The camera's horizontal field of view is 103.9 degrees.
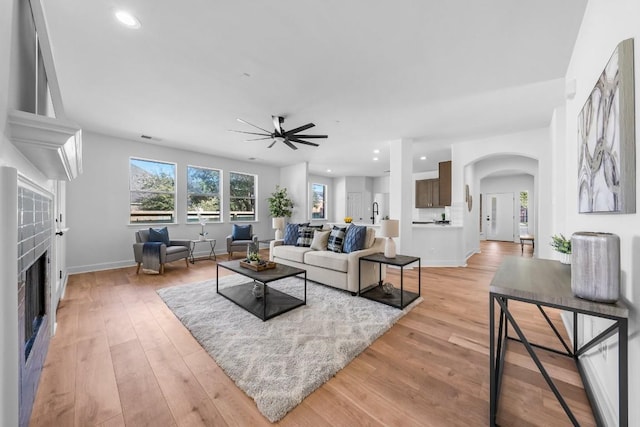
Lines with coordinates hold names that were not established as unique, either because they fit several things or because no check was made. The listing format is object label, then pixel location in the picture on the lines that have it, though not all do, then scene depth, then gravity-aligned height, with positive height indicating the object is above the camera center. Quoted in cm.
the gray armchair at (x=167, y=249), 445 -70
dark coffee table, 267 -106
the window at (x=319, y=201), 998 +44
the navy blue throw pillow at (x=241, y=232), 621 -51
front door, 911 -15
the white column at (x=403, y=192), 490 +39
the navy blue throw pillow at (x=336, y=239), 382 -43
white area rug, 163 -111
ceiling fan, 354 +116
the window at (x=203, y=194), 608 +46
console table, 99 -40
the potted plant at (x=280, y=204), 735 +23
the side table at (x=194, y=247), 539 -80
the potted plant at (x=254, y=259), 310 -59
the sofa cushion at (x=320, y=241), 404 -47
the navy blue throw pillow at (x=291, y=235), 466 -44
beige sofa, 331 -78
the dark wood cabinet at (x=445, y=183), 568 +67
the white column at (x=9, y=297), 82 -30
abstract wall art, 105 +36
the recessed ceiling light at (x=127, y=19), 187 +148
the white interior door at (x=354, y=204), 1039 +32
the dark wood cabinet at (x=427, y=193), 761 +59
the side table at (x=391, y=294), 301 -108
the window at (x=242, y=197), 693 +43
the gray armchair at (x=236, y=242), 589 -72
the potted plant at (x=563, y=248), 189 -28
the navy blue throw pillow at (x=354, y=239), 367 -40
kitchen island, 518 -67
